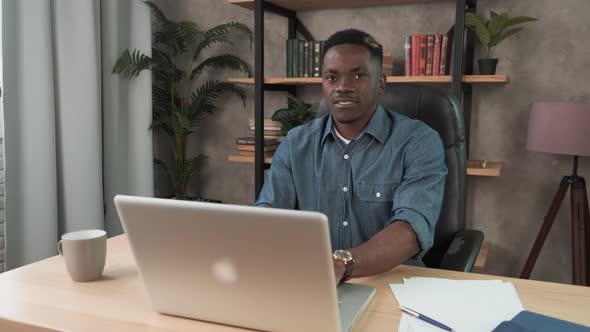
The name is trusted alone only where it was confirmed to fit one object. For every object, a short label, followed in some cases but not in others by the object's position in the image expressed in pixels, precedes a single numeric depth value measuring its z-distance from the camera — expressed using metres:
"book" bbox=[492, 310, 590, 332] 0.74
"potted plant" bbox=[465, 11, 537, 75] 2.23
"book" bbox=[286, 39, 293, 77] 2.67
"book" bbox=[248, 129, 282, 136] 2.74
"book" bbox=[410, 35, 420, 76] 2.41
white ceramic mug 0.96
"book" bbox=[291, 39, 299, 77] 2.66
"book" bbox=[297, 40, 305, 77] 2.65
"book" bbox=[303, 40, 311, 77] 2.64
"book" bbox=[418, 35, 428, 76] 2.40
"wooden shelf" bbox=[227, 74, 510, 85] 2.30
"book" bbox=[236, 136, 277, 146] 2.73
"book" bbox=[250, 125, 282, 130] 2.73
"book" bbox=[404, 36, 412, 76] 2.44
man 1.31
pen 0.76
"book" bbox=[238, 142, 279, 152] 2.73
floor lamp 2.12
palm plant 2.89
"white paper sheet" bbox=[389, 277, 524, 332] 0.78
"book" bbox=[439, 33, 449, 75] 2.36
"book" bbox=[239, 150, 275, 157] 2.73
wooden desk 0.78
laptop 0.65
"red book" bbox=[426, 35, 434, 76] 2.39
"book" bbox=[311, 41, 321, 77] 2.63
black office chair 1.42
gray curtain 2.24
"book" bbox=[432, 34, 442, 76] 2.37
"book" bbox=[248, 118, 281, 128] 2.73
